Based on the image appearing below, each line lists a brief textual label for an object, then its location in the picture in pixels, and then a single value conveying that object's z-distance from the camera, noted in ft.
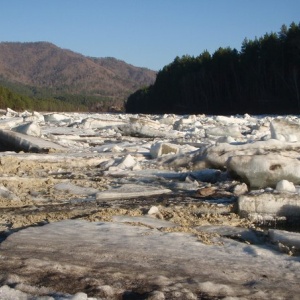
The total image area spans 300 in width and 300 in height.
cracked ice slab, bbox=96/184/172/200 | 15.07
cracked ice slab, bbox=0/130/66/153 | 24.43
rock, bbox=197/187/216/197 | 15.11
